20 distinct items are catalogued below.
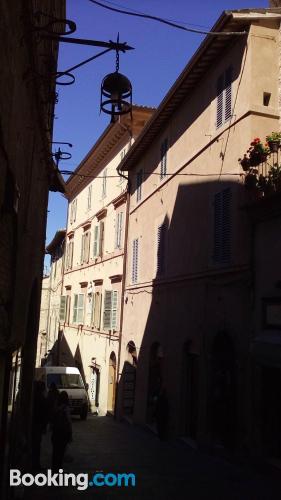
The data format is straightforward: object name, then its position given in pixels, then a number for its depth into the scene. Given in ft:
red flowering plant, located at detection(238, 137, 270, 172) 35.62
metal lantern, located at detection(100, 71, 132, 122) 22.20
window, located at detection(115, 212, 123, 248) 75.82
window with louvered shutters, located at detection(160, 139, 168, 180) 58.13
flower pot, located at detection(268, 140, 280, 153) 35.32
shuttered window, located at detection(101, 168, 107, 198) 89.26
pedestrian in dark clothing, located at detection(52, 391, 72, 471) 30.37
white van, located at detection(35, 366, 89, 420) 67.15
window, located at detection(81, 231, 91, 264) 96.65
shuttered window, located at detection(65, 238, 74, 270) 111.49
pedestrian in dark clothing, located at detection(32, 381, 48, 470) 31.24
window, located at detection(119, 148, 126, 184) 78.64
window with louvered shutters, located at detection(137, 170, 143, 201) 68.72
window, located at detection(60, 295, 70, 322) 110.52
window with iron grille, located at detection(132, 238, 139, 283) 65.98
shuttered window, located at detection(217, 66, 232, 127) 42.16
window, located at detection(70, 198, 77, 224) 114.01
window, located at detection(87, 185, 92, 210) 99.64
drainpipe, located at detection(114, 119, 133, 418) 67.97
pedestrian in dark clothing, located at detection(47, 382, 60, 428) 37.04
